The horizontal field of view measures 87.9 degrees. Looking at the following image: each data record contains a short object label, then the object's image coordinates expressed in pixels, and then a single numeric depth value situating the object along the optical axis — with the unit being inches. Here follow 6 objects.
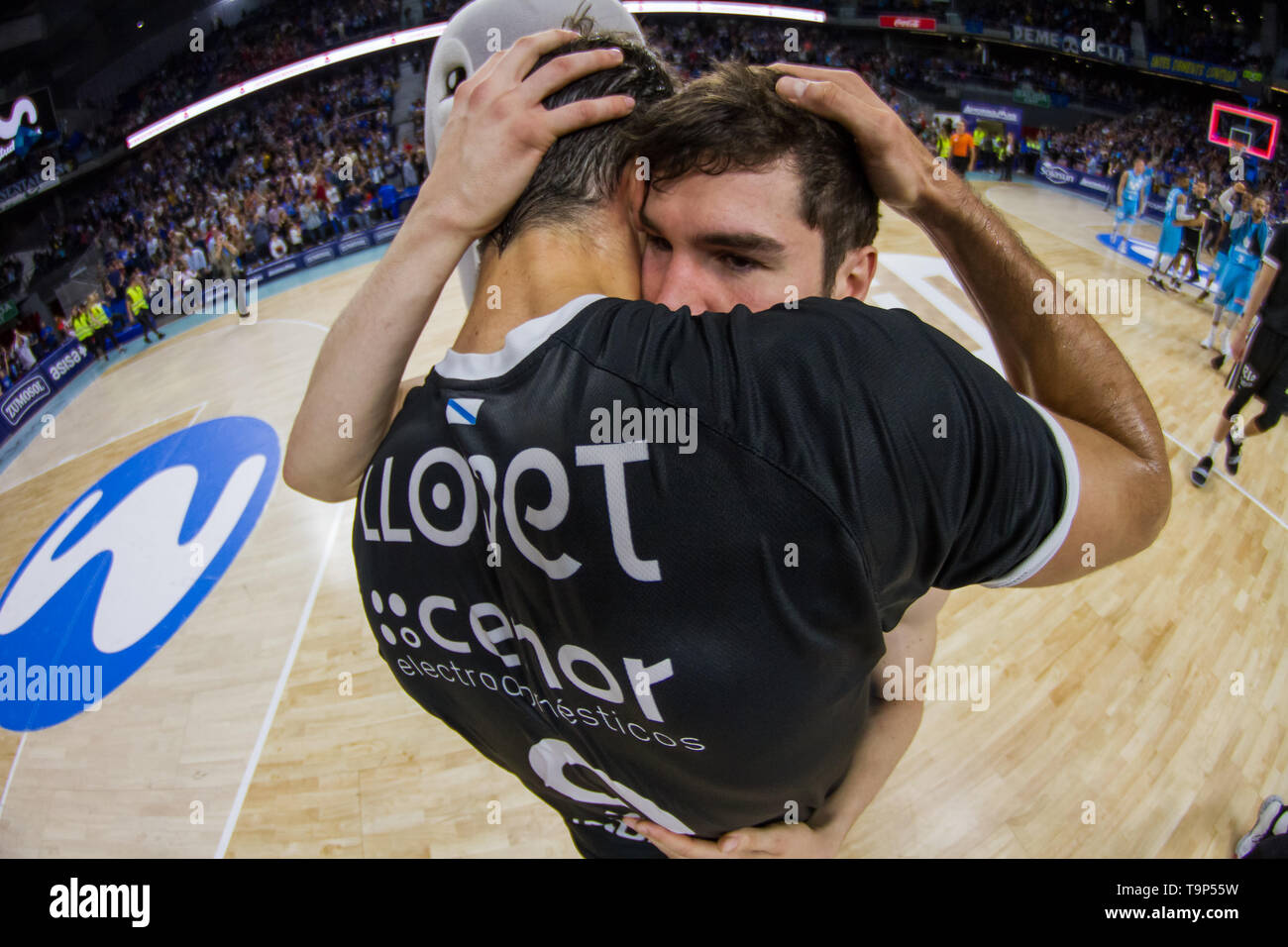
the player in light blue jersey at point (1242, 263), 299.4
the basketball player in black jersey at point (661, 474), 32.0
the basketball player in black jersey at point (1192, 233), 372.8
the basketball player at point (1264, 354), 199.8
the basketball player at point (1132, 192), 442.3
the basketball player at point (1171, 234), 386.6
